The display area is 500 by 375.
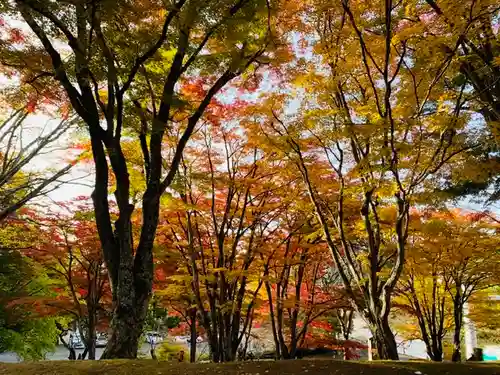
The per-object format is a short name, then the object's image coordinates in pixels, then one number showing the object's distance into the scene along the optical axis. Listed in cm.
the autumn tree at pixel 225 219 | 923
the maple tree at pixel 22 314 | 1455
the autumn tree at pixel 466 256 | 970
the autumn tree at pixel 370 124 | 565
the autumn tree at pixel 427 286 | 1001
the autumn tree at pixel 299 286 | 1088
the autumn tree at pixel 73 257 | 1184
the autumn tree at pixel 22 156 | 948
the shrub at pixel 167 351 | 1764
